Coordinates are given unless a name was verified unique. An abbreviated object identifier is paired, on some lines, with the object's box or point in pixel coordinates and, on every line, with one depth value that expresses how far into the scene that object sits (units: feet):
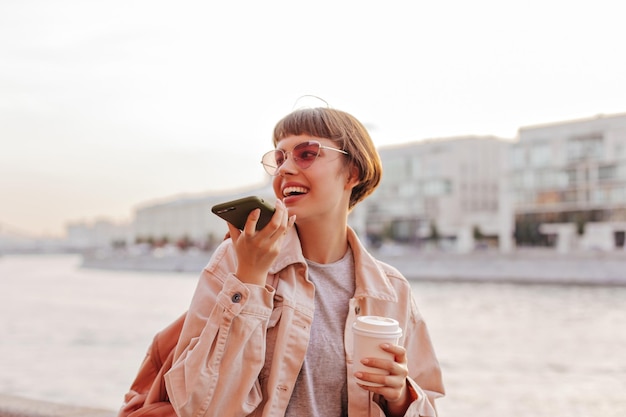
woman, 4.66
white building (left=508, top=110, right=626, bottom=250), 158.40
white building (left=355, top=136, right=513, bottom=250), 212.84
